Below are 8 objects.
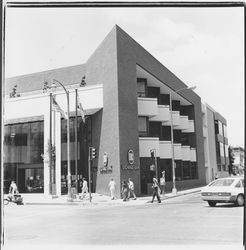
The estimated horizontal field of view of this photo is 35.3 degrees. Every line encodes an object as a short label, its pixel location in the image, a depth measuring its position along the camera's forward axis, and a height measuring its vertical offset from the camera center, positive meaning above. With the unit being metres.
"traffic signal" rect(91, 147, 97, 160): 20.62 +0.79
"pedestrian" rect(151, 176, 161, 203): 20.53 -1.24
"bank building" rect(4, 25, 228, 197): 23.72 +2.67
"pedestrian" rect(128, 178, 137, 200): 23.28 -1.29
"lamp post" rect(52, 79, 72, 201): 23.25 -0.44
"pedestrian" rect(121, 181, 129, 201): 23.06 -1.34
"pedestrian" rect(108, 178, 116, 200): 22.68 -1.16
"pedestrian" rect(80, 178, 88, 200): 23.22 -1.21
